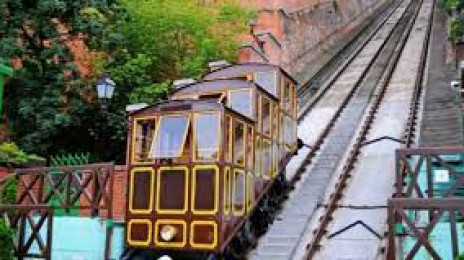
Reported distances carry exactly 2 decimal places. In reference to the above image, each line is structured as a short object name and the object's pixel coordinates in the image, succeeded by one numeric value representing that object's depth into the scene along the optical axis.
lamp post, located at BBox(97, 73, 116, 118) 12.56
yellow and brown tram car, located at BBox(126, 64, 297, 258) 9.95
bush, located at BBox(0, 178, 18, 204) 11.36
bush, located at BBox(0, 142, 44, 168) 11.60
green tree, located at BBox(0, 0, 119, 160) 14.81
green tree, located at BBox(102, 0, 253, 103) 17.20
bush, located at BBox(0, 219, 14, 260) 7.93
